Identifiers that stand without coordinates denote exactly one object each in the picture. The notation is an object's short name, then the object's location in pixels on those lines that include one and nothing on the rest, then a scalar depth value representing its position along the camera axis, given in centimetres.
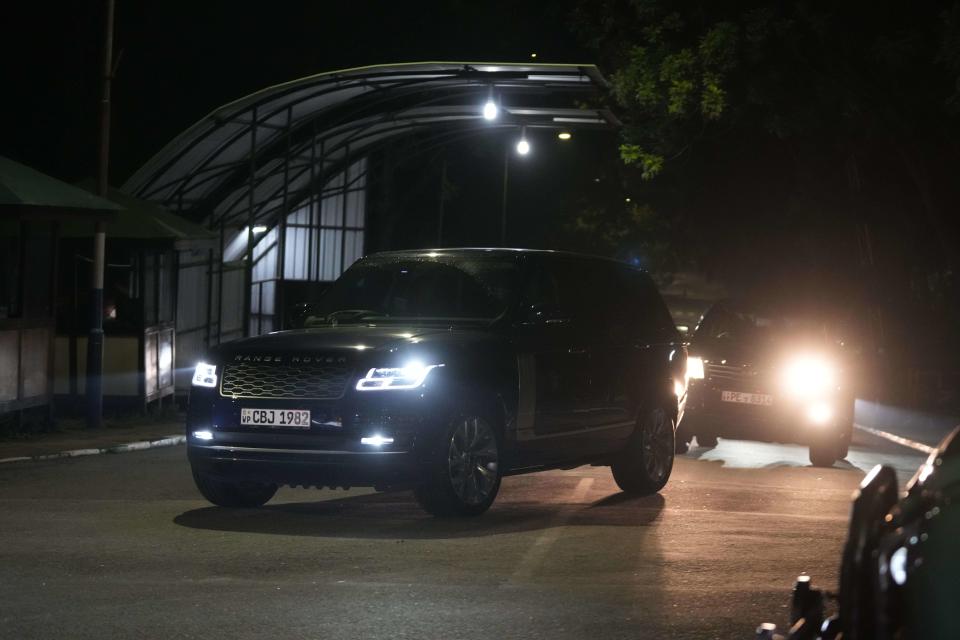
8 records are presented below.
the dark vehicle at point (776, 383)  1692
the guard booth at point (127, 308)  2125
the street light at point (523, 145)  3659
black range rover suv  1062
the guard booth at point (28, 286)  1752
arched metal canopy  2609
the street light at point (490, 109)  2781
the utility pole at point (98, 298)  1866
